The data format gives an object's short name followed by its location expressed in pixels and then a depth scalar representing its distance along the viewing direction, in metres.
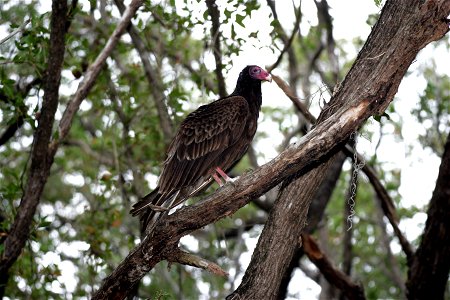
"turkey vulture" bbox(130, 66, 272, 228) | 10.74
